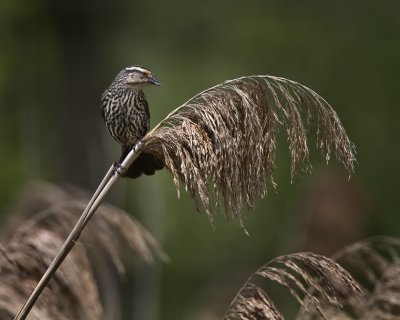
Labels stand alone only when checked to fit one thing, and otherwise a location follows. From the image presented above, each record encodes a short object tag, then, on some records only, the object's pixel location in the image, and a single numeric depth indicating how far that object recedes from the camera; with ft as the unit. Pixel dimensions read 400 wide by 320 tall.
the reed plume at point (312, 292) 22.15
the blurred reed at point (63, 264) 27.12
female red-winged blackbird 34.71
